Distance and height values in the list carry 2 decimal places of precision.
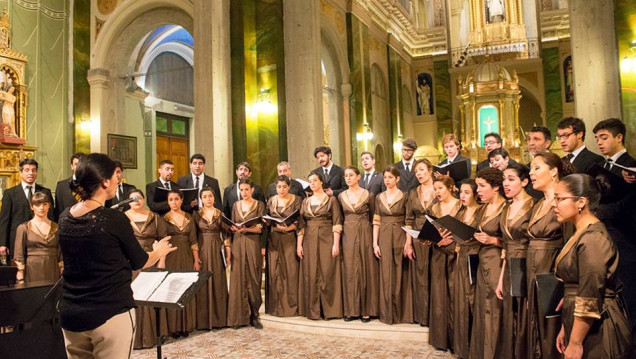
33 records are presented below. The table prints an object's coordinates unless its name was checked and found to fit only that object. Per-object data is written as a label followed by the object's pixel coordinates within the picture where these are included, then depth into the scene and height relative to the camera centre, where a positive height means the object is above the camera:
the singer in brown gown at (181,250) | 5.79 -0.48
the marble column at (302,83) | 9.44 +2.15
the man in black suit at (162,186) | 6.13 +0.27
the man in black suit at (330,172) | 6.79 +0.39
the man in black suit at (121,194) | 6.21 +0.18
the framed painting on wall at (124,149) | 10.98 +1.29
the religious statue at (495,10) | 21.34 +7.46
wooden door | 14.82 +1.61
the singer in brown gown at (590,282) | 2.50 -0.43
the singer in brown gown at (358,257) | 5.88 -0.63
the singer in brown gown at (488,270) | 4.10 -0.59
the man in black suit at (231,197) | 6.75 +0.11
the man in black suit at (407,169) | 6.37 +0.38
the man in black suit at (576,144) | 4.18 +0.38
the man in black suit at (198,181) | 6.69 +0.34
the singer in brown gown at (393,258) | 5.71 -0.63
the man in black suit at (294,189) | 7.15 +0.19
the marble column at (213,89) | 9.13 +2.04
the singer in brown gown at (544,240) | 3.51 -0.32
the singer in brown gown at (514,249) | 3.86 -0.40
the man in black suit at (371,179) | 6.38 +0.26
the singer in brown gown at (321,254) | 6.01 -0.59
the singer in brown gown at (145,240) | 5.43 -0.33
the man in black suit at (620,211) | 4.01 -0.15
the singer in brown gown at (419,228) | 5.44 -0.32
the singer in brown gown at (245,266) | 6.14 -0.71
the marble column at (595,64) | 6.09 +1.48
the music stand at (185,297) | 3.34 -0.57
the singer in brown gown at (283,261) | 6.23 -0.68
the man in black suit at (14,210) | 5.98 +0.04
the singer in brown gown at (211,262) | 6.09 -0.65
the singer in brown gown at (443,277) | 4.98 -0.76
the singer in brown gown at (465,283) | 4.55 -0.74
